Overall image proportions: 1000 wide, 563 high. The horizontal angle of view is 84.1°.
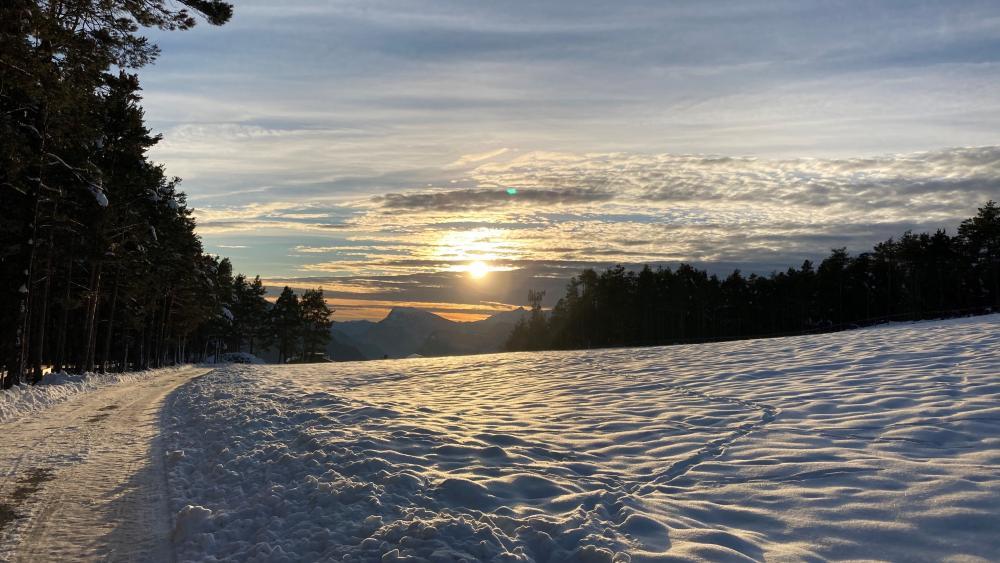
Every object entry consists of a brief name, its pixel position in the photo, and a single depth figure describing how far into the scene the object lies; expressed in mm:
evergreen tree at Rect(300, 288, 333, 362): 83312
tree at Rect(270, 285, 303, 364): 82938
